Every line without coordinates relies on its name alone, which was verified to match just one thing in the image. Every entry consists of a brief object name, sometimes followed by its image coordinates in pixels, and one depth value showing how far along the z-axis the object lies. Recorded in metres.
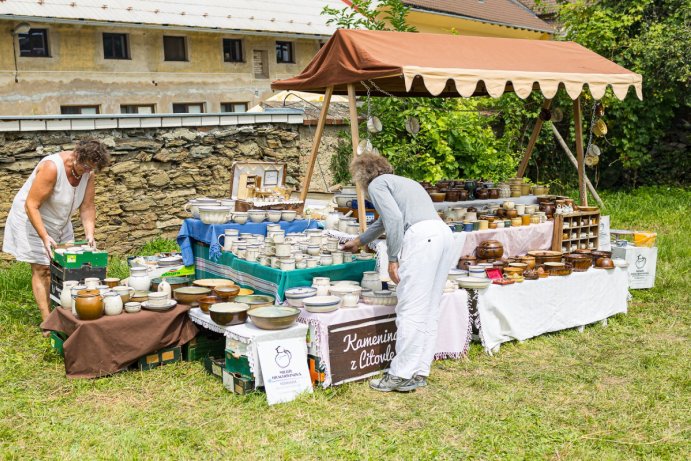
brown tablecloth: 4.51
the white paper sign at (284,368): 4.22
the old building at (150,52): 13.72
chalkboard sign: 4.47
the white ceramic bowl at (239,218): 5.75
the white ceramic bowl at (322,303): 4.49
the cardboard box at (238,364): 4.31
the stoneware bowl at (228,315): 4.49
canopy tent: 5.30
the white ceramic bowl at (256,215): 5.82
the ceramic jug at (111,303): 4.60
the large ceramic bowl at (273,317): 4.32
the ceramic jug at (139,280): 5.06
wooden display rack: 6.59
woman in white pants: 4.39
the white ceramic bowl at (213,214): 5.53
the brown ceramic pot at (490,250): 5.90
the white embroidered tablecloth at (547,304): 5.24
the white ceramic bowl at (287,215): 6.00
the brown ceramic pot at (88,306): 4.50
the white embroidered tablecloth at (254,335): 4.25
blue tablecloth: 5.50
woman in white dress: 5.04
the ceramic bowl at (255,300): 4.73
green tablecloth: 4.89
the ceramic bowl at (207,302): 4.79
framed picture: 6.89
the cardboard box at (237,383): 4.30
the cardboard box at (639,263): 6.88
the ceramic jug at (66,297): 4.80
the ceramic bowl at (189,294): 4.93
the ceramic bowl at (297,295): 4.62
